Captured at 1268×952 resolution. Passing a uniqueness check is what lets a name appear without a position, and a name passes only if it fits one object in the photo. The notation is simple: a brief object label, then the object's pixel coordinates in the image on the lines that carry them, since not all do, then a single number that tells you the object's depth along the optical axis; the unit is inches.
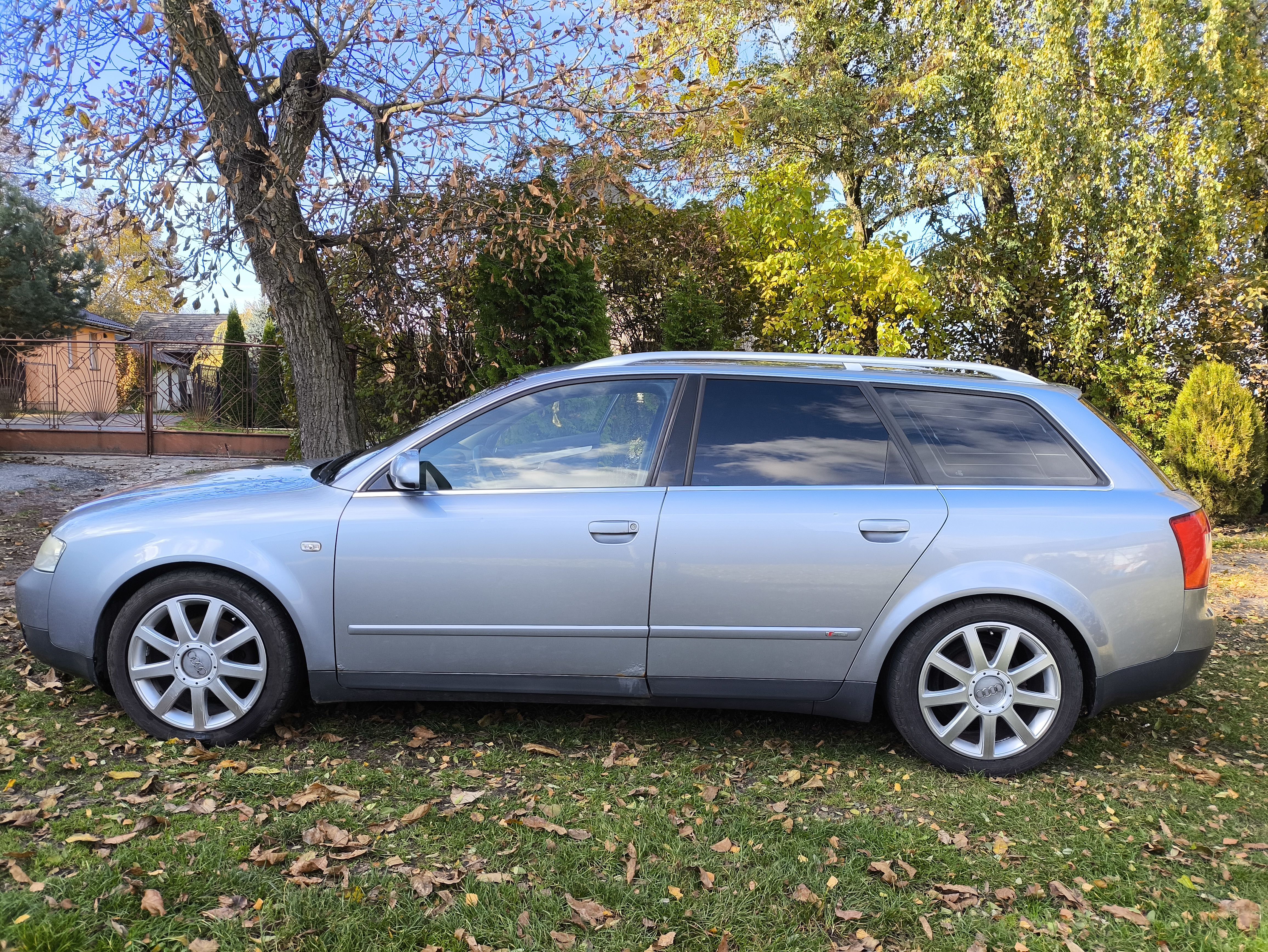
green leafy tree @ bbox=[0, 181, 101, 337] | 903.1
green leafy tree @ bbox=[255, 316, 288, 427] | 602.9
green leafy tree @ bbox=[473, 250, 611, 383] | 350.6
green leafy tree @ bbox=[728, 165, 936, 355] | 422.3
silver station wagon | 138.0
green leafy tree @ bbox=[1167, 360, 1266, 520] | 411.2
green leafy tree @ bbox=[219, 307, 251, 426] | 608.7
